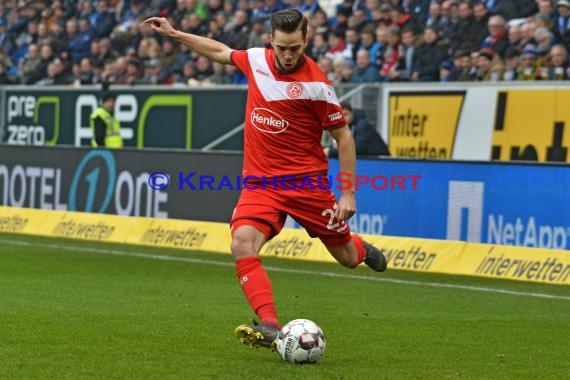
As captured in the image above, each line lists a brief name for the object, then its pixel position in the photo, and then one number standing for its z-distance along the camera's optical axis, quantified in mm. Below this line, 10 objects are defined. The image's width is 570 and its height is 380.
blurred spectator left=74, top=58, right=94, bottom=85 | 28266
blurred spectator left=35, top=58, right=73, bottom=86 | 28906
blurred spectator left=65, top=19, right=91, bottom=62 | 29739
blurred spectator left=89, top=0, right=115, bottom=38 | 29688
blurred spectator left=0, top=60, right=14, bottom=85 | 30484
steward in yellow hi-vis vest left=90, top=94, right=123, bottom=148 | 23312
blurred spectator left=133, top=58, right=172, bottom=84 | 26531
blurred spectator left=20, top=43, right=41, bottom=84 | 30094
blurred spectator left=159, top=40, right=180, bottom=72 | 26875
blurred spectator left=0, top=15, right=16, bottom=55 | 32312
